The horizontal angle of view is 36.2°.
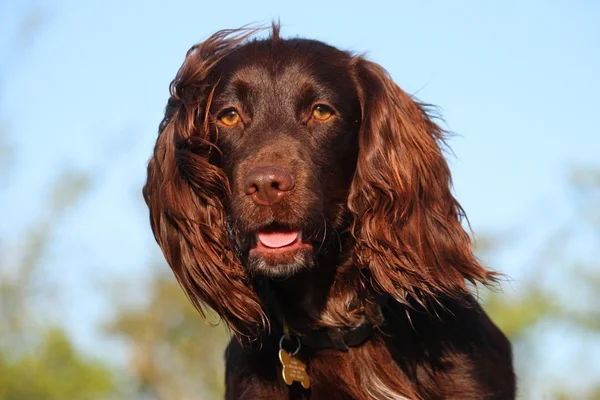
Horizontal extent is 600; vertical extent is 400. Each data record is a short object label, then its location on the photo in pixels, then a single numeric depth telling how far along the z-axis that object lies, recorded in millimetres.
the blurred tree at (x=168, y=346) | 20391
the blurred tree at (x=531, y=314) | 18234
